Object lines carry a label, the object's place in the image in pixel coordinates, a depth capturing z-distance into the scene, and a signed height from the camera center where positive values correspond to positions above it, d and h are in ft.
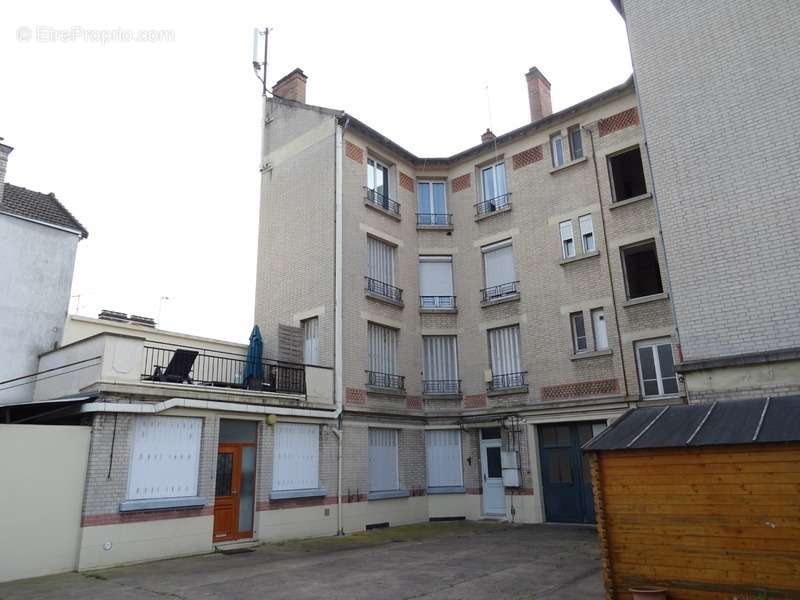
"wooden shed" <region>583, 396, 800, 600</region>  19.99 -1.80
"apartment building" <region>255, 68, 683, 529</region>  52.90 +15.65
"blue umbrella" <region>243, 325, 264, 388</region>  51.90 +9.01
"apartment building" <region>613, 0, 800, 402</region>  27.58 +13.50
